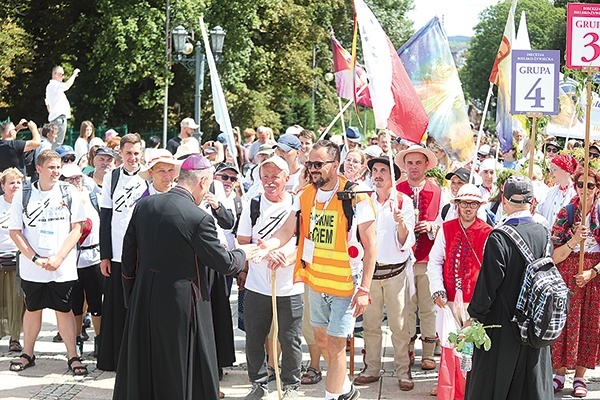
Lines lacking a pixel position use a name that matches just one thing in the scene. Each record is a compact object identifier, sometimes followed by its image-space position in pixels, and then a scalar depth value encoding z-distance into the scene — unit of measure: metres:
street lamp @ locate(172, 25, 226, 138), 17.62
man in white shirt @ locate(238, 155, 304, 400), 7.65
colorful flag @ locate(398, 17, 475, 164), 9.41
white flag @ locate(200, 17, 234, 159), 9.34
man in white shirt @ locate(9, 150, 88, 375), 8.46
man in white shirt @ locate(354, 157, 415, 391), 8.23
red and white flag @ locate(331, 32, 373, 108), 12.80
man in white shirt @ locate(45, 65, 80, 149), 19.34
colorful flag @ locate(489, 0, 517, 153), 9.98
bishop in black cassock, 6.30
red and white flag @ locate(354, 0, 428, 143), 7.57
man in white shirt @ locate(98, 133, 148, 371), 8.43
